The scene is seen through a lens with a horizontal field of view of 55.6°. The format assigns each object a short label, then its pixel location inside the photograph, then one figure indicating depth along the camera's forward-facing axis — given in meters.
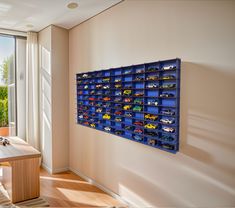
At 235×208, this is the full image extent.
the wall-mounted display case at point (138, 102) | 2.20
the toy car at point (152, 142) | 2.37
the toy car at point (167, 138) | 2.20
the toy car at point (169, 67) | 2.15
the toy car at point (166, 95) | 2.19
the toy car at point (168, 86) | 2.16
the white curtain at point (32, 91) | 4.20
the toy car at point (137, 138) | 2.55
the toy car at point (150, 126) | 2.37
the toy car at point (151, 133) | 2.37
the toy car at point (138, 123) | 2.54
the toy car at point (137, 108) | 2.56
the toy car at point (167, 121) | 2.19
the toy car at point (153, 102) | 2.34
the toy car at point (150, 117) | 2.37
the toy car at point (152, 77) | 2.34
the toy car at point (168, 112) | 2.18
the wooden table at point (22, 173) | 2.78
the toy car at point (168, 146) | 2.19
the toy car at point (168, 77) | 2.16
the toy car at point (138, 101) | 2.54
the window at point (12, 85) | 4.29
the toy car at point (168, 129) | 2.19
